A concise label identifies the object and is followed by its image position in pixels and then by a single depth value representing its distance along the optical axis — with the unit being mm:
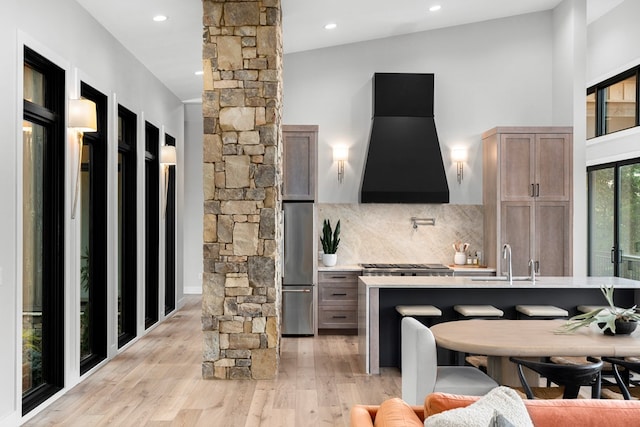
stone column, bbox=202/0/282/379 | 5117
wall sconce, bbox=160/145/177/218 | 7723
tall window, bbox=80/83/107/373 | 5523
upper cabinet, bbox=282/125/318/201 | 7191
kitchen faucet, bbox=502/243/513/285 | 5246
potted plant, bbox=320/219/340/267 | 7520
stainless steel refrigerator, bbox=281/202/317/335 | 7137
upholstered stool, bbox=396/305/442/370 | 5236
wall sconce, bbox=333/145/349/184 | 7832
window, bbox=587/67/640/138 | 7113
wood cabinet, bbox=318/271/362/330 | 7266
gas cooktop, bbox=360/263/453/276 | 7188
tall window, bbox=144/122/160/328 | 7699
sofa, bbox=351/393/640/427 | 2086
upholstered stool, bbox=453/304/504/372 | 5160
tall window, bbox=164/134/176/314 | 8594
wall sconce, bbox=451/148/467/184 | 7859
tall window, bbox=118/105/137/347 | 6602
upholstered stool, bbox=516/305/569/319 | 5168
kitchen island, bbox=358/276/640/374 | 5363
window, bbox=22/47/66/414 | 4195
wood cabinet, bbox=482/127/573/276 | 7285
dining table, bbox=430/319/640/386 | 3443
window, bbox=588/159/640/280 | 7160
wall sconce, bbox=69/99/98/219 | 4590
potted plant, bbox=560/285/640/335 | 3682
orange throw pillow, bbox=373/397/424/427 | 2037
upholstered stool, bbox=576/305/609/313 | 5379
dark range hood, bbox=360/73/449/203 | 7477
